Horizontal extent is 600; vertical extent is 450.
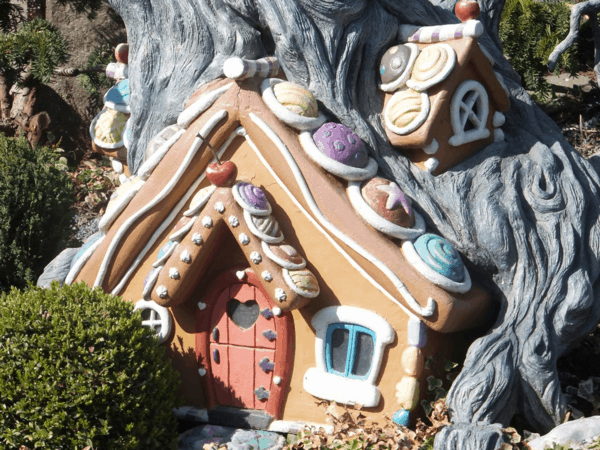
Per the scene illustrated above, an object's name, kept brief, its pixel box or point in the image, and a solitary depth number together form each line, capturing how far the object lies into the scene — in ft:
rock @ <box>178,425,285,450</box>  18.37
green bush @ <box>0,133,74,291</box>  25.03
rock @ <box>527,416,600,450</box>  17.43
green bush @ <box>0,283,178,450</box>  16.24
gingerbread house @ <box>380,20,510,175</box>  18.44
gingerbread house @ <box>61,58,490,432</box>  17.63
